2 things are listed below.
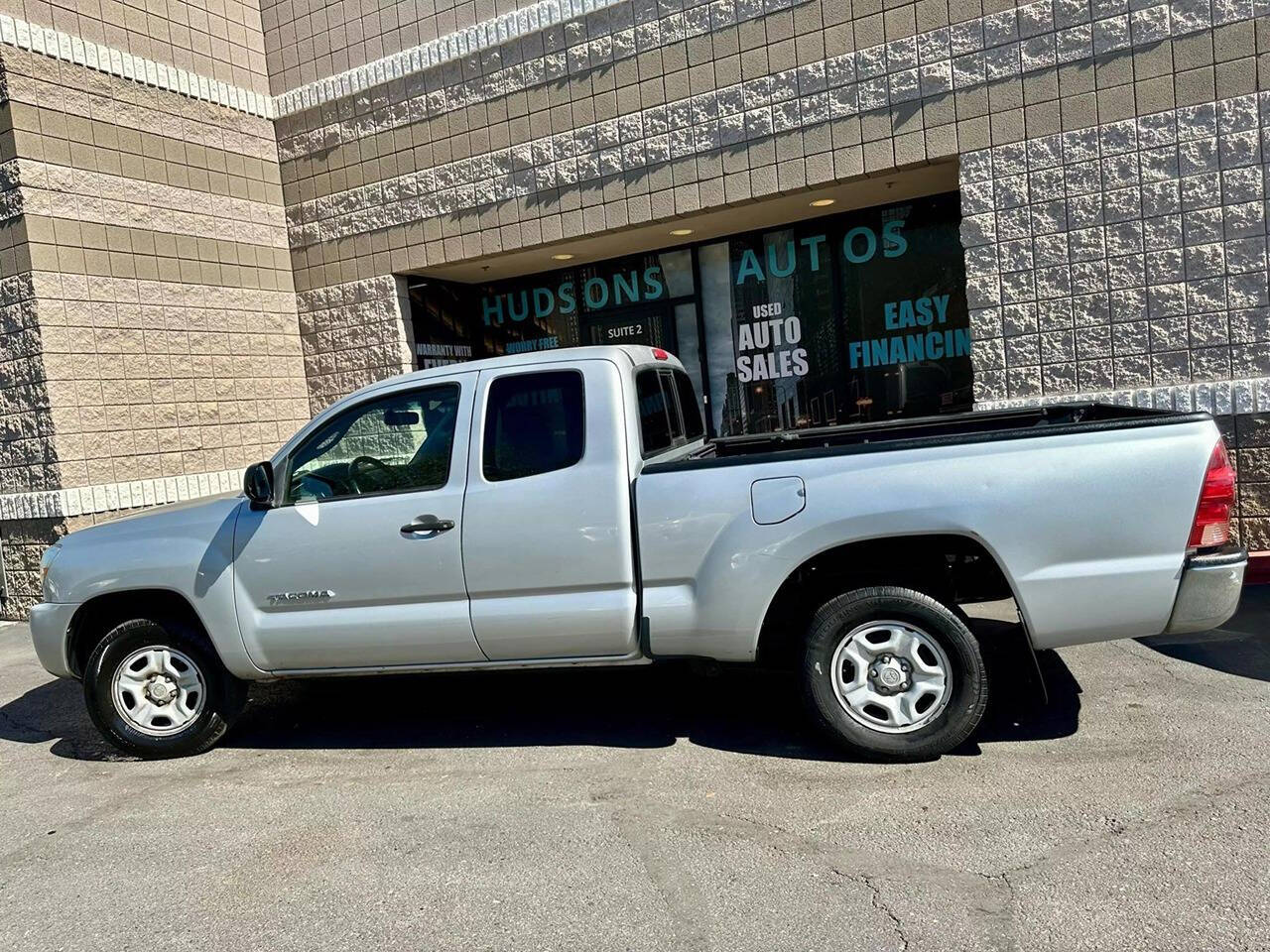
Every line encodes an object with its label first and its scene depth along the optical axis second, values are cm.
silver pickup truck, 423
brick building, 755
